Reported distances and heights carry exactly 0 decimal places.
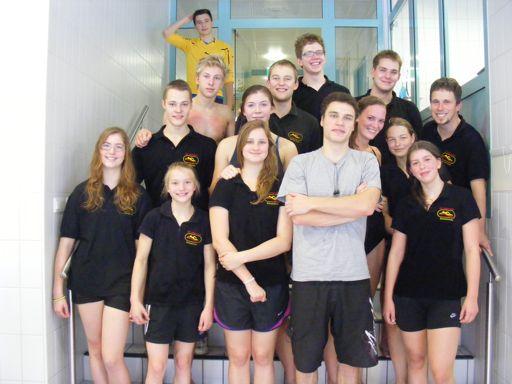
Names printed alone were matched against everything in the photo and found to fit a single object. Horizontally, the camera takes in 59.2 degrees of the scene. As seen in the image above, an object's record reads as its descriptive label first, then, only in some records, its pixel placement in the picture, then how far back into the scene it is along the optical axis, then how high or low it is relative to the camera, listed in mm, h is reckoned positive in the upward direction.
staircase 2875 -1032
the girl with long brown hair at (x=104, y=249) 2545 -226
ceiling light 6016 +2080
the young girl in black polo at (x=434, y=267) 2354 -316
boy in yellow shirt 4766 +1823
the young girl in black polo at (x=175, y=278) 2408 -370
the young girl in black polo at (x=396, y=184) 2652 +143
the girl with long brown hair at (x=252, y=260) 2275 -262
